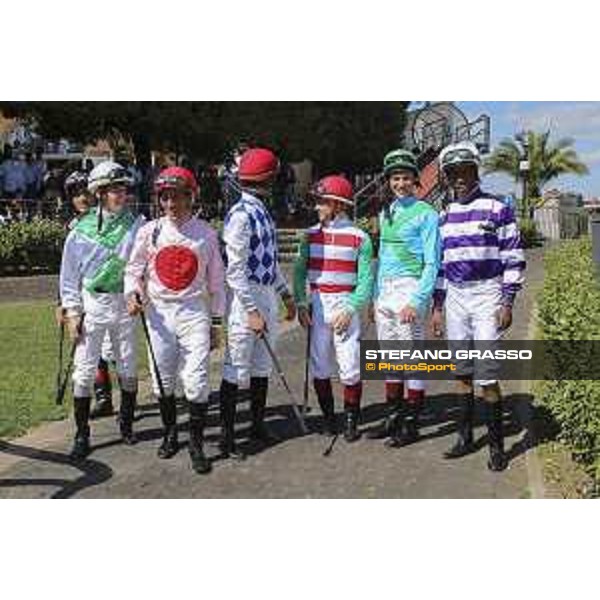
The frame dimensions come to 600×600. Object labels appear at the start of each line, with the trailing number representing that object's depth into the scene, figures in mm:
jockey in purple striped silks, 4863
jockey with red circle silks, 4945
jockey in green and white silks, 5254
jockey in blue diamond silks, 5000
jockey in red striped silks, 5199
